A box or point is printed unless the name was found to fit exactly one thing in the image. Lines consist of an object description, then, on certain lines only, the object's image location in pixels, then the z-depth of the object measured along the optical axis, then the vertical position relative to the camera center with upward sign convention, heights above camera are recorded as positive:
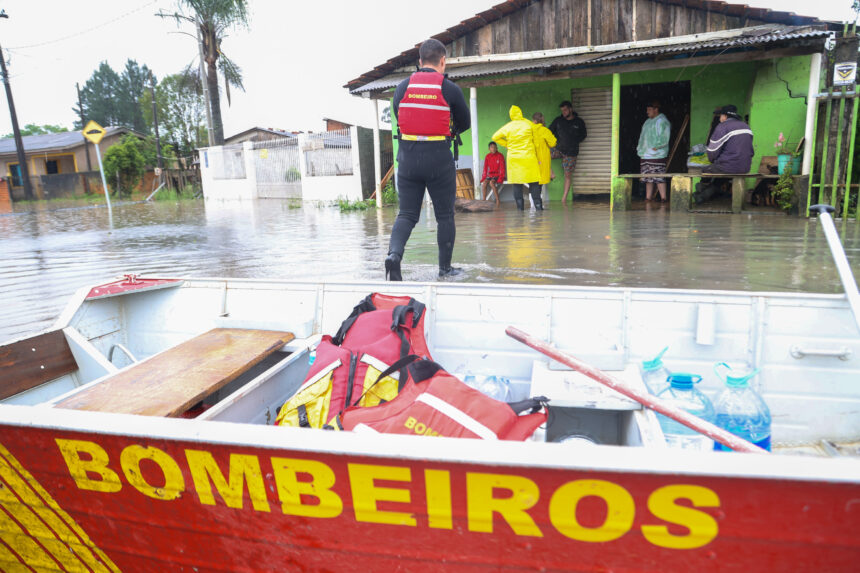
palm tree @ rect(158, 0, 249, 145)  27.95 +7.10
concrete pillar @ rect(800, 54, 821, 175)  8.64 +0.54
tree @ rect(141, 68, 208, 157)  44.03 +4.56
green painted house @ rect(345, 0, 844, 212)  9.69 +1.49
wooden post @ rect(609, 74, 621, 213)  10.42 +0.61
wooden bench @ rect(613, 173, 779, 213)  9.54 -0.76
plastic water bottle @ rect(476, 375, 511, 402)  2.77 -1.11
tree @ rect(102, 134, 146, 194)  31.72 +0.59
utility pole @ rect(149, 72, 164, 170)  31.69 +1.52
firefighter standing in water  4.43 +0.16
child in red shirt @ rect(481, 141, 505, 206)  12.61 -0.22
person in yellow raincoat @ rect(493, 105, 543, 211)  10.62 +0.14
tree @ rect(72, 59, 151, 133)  72.94 +9.85
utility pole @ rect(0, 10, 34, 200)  28.42 +1.73
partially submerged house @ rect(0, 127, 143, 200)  35.53 +1.54
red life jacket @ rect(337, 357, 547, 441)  1.99 -0.90
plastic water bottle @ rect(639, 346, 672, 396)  2.67 -1.04
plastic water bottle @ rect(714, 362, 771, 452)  2.28 -1.07
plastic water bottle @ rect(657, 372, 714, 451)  2.43 -1.09
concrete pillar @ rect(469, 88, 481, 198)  11.85 +0.28
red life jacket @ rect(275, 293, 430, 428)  2.43 -0.88
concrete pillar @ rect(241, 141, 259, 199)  23.92 +0.01
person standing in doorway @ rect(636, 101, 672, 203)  10.62 +0.06
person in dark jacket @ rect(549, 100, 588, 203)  12.34 +0.47
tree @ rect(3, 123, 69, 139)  66.69 +5.96
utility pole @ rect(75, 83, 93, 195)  35.40 +0.08
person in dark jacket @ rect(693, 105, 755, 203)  9.02 -0.01
